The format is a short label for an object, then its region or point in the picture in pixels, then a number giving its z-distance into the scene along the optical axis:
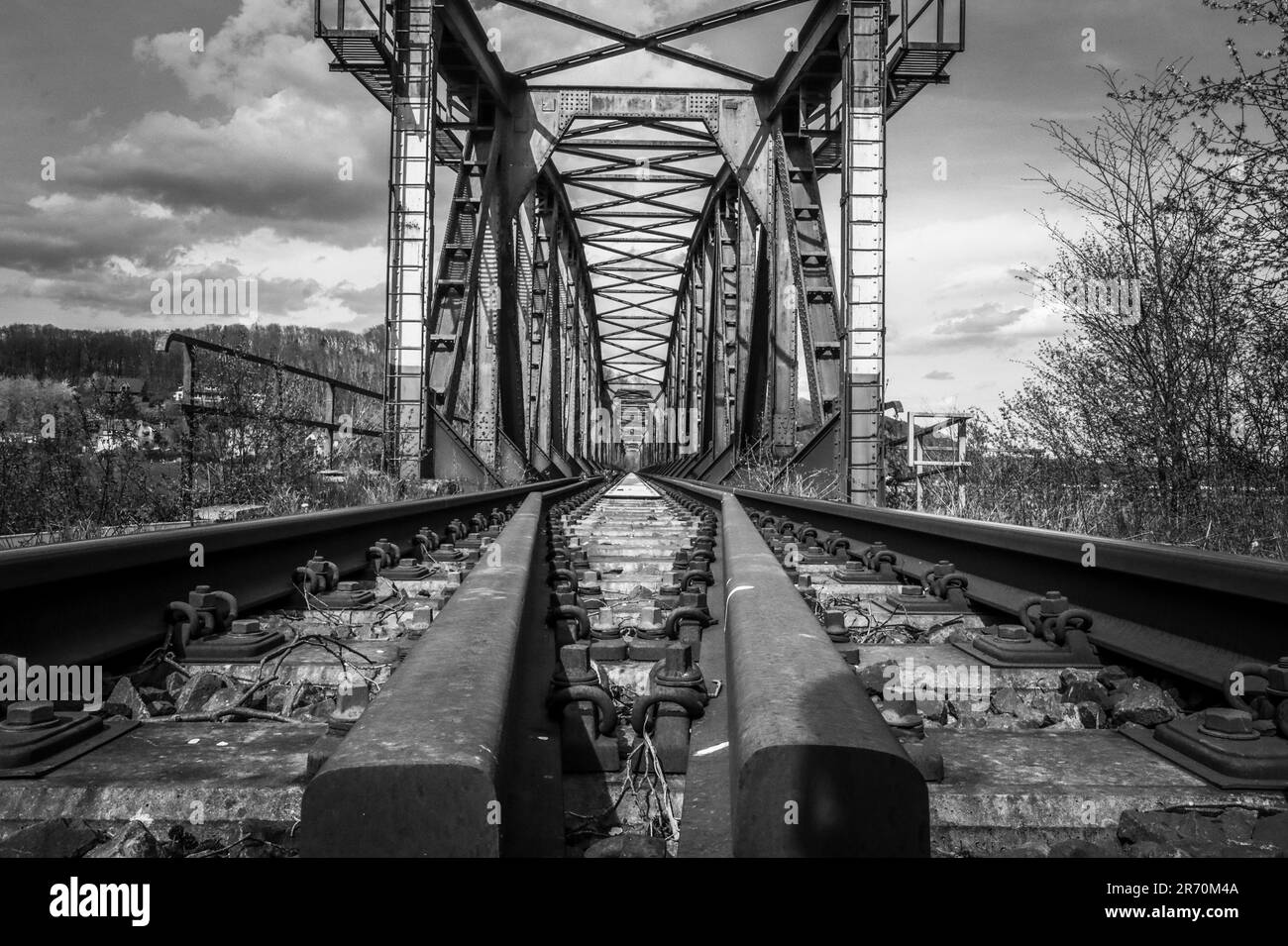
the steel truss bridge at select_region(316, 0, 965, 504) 10.31
